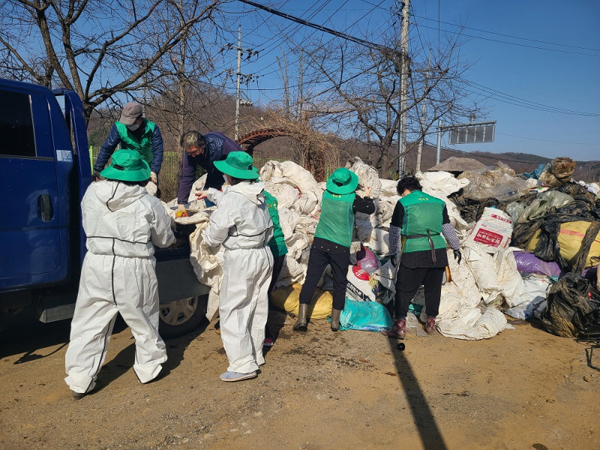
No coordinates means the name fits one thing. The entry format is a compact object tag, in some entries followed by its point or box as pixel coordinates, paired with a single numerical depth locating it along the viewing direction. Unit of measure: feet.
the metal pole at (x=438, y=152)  57.67
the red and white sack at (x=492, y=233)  20.52
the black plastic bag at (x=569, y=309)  15.33
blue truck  10.44
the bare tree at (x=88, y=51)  19.44
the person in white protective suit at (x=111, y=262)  10.20
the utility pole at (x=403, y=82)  31.85
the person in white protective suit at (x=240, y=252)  11.61
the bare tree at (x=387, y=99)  31.68
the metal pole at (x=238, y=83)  38.08
